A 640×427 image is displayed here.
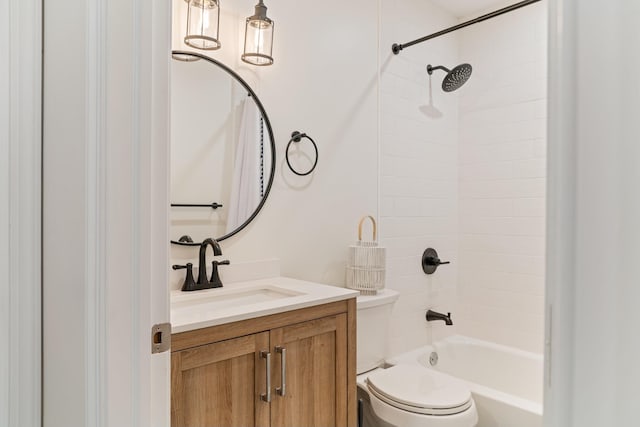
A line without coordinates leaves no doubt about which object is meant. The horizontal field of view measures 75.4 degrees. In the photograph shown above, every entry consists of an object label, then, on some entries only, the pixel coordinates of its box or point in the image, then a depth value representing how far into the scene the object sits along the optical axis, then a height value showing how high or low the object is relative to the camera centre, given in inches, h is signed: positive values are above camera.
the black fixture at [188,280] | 62.2 -10.2
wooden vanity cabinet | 46.2 -20.1
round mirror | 65.1 +10.4
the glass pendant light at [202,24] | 62.9 +29.1
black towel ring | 77.7 +14.2
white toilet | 65.2 -30.0
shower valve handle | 105.0 -11.7
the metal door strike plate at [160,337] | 31.1 -9.5
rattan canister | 81.0 -10.7
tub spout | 102.6 -25.3
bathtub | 78.7 -36.0
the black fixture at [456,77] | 90.7 +30.9
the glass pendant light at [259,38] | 68.0 +29.7
